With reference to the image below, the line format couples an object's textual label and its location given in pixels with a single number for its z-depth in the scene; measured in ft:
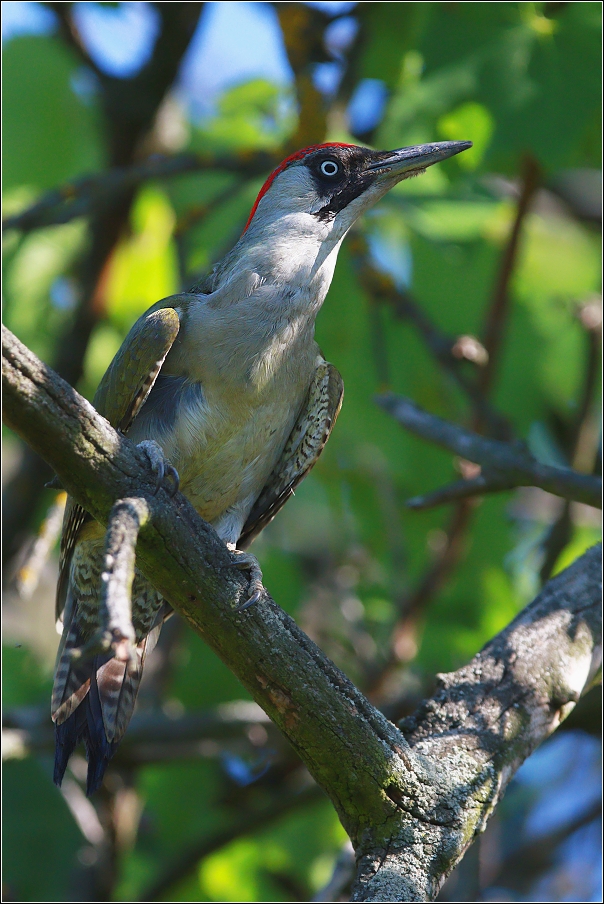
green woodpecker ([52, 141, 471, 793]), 26.48
